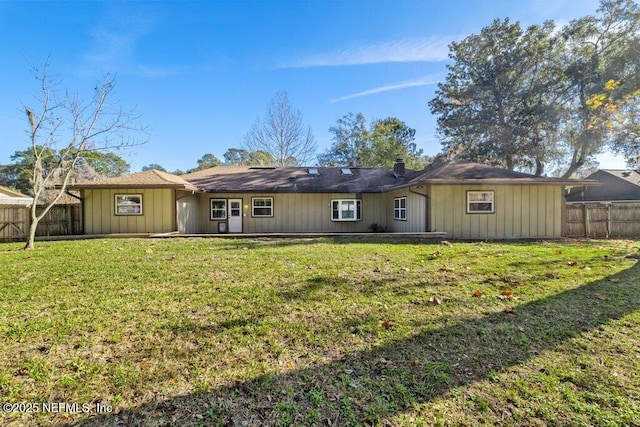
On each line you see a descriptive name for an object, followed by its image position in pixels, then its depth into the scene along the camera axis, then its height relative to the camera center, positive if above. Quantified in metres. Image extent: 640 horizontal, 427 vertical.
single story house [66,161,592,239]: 11.15 +0.32
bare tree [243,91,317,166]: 24.22 +6.33
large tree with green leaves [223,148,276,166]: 26.34 +4.83
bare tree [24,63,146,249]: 9.35 +3.13
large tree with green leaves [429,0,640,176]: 17.72 +8.13
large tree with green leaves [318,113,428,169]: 27.66 +6.44
